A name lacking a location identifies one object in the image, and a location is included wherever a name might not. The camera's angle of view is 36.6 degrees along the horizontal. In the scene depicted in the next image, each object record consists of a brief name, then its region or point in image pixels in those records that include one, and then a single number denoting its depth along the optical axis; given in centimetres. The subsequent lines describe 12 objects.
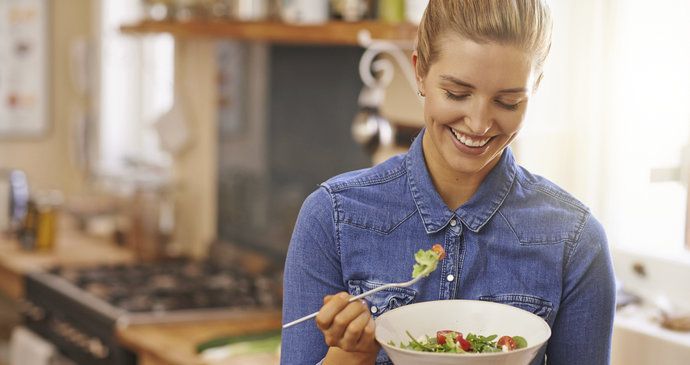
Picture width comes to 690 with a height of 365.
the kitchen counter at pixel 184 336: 275
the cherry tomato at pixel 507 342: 116
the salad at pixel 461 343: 117
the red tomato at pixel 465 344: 117
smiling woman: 125
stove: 314
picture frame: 542
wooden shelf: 243
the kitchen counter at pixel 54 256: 391
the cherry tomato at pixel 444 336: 119
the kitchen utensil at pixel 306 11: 282
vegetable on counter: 273
